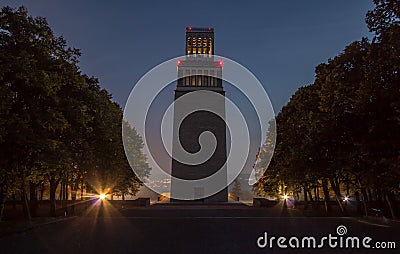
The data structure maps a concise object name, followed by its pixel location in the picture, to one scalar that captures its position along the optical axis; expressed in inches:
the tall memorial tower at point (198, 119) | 2464.3
